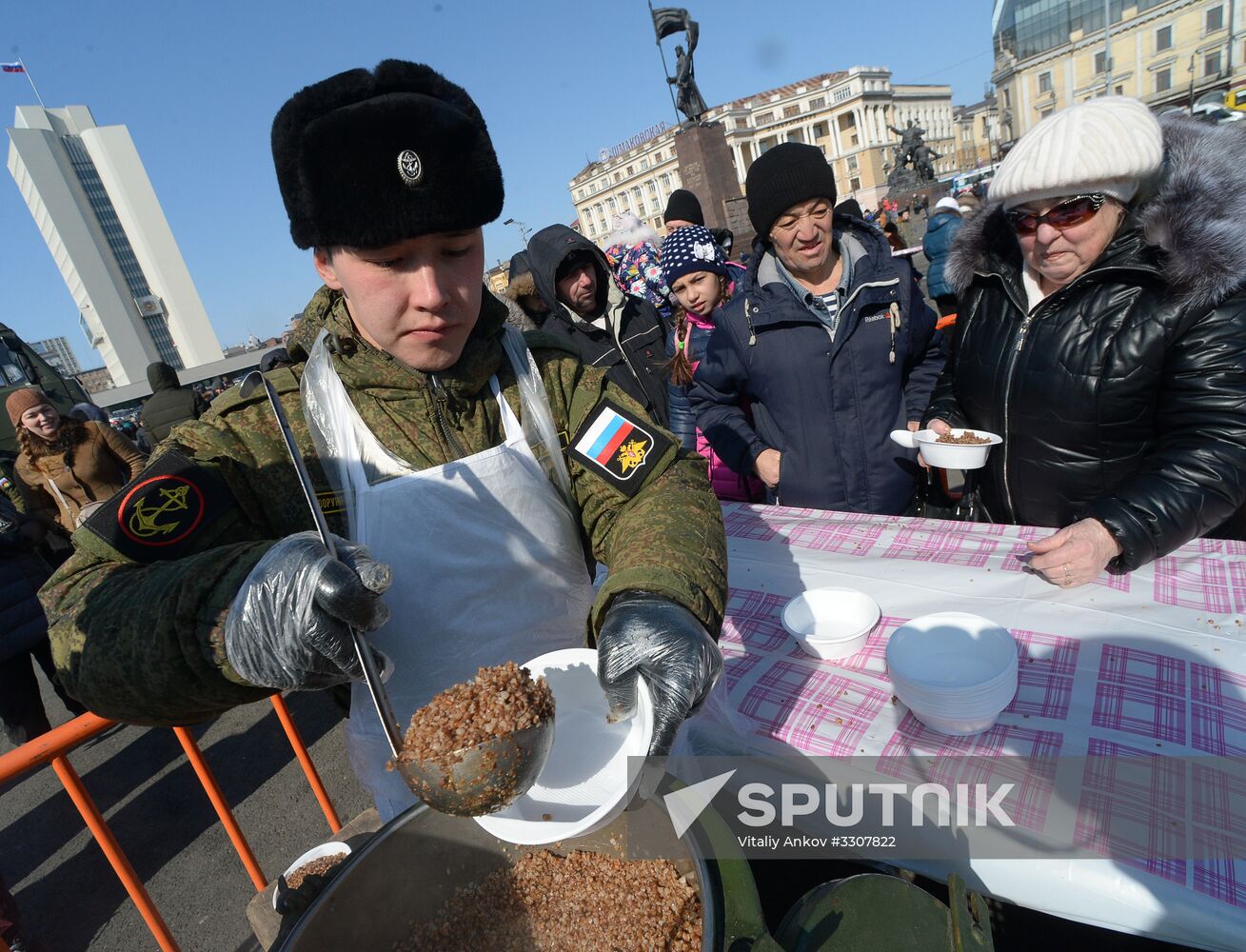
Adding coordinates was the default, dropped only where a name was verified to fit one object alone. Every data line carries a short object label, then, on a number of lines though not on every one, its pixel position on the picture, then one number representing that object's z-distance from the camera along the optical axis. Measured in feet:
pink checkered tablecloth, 3.48
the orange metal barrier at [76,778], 5.90
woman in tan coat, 14.71
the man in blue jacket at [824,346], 8.76
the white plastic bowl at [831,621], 5.37
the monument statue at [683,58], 52.49
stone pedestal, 41.73
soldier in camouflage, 3.48
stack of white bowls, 4.26
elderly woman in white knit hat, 5.68
